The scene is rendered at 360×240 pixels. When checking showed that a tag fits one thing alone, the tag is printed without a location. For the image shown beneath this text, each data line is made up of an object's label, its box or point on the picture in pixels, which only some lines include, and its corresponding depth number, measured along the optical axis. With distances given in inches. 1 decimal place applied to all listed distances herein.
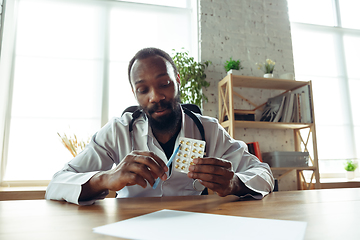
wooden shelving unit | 96.6
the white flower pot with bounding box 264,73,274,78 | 103.7
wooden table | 16.3
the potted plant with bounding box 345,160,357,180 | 116.7
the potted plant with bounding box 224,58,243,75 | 104.7
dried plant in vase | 91.7
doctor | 38.3
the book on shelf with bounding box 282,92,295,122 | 102.0
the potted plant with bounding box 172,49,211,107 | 99.6
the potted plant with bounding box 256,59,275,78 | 103.8
